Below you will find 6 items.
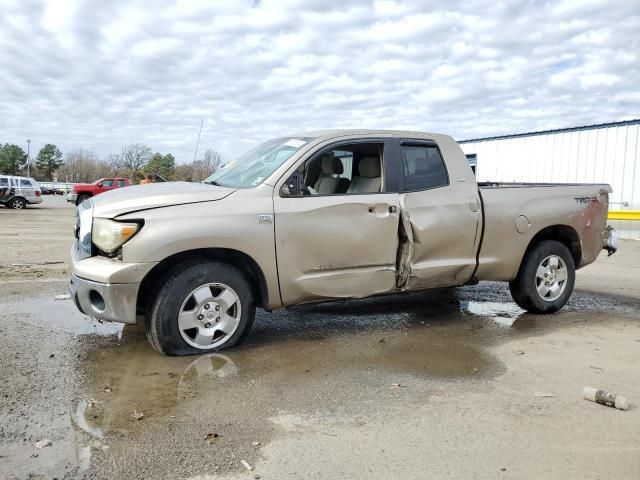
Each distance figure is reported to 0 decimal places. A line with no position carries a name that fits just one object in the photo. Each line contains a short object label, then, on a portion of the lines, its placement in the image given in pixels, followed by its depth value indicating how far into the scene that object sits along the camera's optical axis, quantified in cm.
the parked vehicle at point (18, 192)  2577
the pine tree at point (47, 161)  11731
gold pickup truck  420
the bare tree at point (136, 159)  7256
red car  3022
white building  1773
